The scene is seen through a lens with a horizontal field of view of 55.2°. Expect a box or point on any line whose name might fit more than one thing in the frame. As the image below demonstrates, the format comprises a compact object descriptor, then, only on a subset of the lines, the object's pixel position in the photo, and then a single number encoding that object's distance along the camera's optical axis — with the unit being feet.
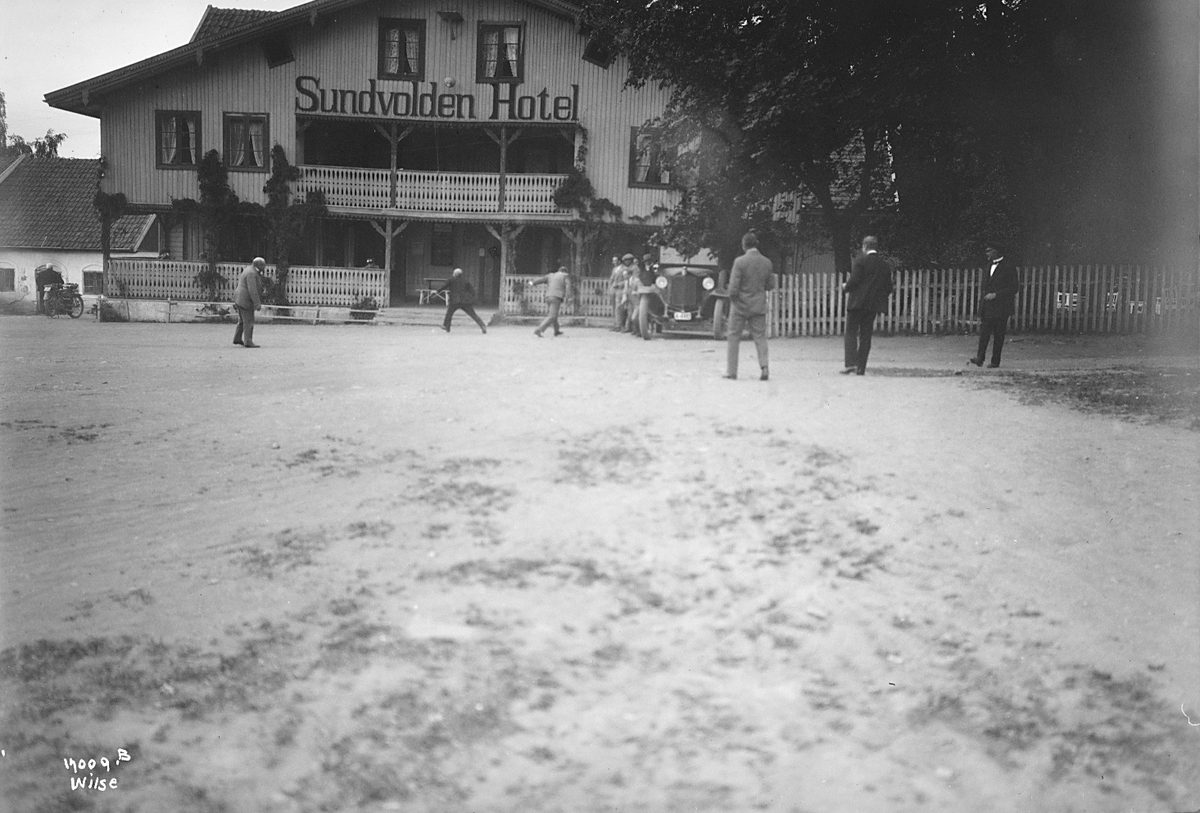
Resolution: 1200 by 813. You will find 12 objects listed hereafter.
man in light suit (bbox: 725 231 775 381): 45.93
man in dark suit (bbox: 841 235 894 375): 48.57
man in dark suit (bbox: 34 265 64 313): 128.26
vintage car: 85.56
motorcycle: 115.24
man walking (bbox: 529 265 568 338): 77.61
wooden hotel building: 107.96
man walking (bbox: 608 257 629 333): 88.84
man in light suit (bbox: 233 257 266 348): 67.10
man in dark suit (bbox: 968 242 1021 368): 51.90
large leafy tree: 71.72
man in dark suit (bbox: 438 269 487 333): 82.28
